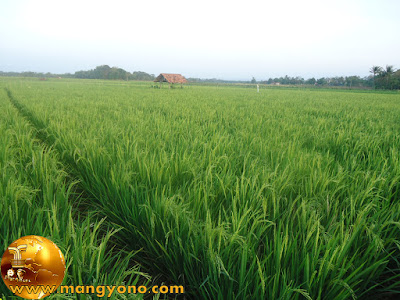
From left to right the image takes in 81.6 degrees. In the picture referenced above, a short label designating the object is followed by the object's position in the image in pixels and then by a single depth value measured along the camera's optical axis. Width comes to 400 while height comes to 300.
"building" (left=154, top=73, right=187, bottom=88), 37.78
